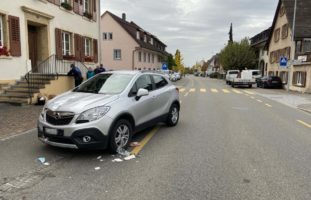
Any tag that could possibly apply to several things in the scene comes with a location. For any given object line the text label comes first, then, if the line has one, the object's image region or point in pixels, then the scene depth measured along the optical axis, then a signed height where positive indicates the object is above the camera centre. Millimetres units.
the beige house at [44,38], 12539 +1694
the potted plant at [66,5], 16750 +3760
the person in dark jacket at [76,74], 14609 -293
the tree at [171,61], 71688 +2084
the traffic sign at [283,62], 24778 +737
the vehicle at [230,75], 37322 -699
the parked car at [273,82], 31781 -1310
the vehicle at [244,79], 32094 -1038
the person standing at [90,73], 16578 -266
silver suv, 5344 -894
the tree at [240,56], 53656 +2667
